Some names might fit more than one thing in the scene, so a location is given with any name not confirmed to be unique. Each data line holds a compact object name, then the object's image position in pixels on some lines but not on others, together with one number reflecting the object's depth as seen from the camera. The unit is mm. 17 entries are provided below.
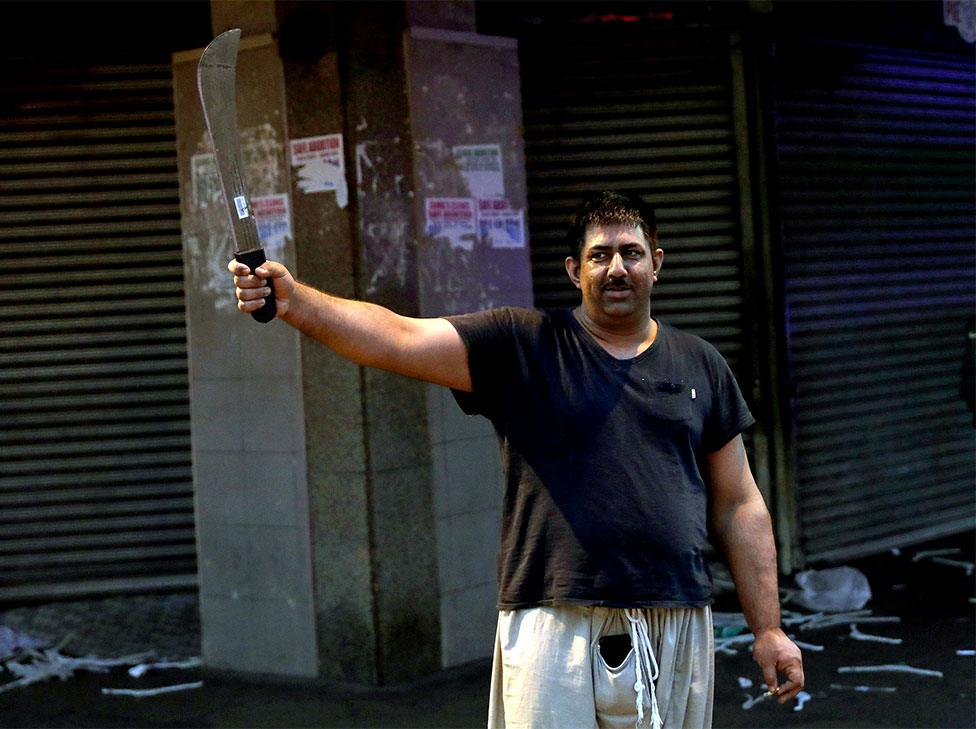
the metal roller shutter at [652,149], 7371
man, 3104
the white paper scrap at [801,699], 5512
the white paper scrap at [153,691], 6031
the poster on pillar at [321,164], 5875
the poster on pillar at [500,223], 6277
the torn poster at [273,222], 6043
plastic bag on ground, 7059
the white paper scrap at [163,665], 6355
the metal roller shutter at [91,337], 7352
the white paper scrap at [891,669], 5906
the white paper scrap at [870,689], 5660
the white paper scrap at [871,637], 6402
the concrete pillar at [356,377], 5918
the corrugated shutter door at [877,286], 8055
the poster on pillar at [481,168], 6195
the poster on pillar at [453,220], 6062
